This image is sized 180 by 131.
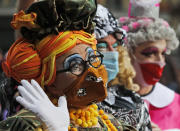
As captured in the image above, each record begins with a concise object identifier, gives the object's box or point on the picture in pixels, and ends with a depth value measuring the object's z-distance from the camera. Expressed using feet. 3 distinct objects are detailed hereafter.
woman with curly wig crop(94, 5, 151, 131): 18.29
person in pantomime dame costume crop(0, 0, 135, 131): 12.82
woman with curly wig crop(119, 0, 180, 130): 25.13
